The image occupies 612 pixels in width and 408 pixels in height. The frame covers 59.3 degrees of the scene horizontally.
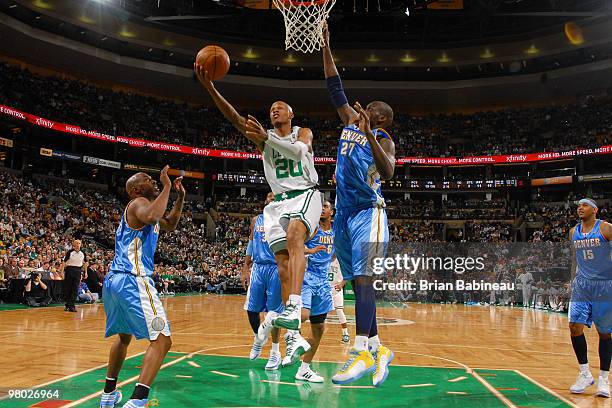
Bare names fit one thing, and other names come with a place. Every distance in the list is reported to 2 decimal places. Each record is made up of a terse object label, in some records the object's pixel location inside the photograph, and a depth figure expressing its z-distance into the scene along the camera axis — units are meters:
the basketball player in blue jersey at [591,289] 6.05
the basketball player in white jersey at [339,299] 9.83
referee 13.76
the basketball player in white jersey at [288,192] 4.91
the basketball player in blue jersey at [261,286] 7.12
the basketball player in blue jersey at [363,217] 4.56
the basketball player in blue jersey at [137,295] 4.55
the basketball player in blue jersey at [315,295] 6.15
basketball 5.04
